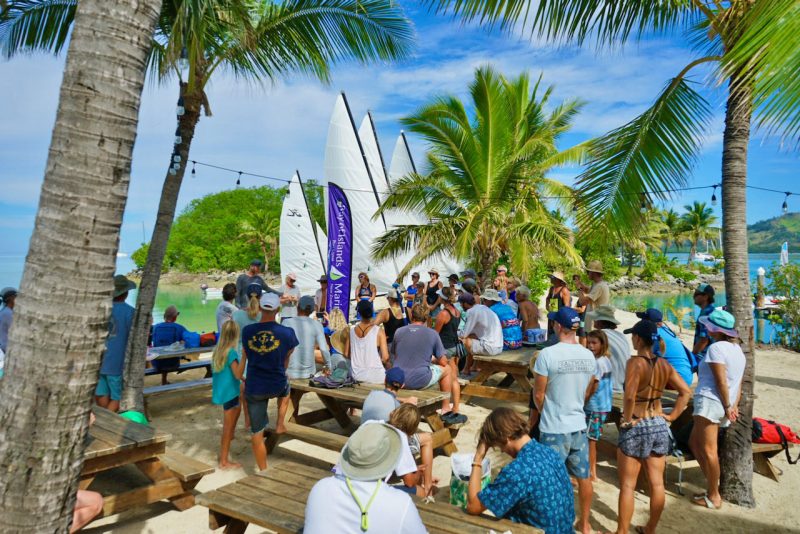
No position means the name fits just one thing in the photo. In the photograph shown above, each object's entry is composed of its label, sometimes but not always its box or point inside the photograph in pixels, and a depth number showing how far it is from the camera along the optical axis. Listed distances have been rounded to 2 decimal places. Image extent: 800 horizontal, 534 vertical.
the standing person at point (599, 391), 4.51
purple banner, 13.58
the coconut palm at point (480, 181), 13.20
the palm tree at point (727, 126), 2.74
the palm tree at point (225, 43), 6.26
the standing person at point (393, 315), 8.29
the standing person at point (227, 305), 7.37
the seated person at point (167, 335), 8.12
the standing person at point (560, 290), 8.41
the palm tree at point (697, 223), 59.84
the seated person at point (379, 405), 3.91
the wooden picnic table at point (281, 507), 2.77
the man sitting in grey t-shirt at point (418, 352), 5.54
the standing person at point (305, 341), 5.69
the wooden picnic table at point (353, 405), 5.07
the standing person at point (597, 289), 7.61
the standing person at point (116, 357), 5.50
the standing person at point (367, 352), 5.78
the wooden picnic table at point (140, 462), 3.92
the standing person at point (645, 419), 3.79
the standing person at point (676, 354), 5.27
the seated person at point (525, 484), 2.67
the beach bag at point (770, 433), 5.20
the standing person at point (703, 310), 6.25
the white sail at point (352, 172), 21.67
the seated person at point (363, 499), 2.23
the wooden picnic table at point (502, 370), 6.87
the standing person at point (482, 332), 7.24
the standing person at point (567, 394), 3.80
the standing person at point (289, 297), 9.87
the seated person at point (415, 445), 3.46
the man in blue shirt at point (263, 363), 4.84
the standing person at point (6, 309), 6.38
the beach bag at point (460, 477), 3.41
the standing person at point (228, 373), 5.06
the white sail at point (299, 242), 27.27
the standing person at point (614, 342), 5.09
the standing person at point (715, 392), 4.38
